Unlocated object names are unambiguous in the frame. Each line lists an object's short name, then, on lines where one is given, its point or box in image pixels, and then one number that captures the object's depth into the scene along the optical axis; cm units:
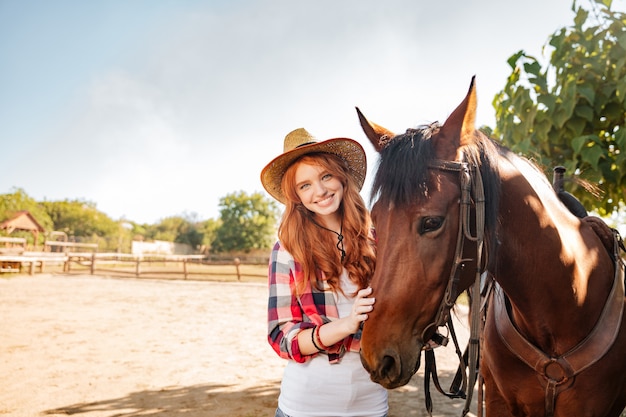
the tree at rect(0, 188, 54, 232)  3722
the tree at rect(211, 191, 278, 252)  4531
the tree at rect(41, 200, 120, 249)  5241
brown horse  136
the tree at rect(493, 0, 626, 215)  353
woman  163
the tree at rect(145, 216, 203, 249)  5562
